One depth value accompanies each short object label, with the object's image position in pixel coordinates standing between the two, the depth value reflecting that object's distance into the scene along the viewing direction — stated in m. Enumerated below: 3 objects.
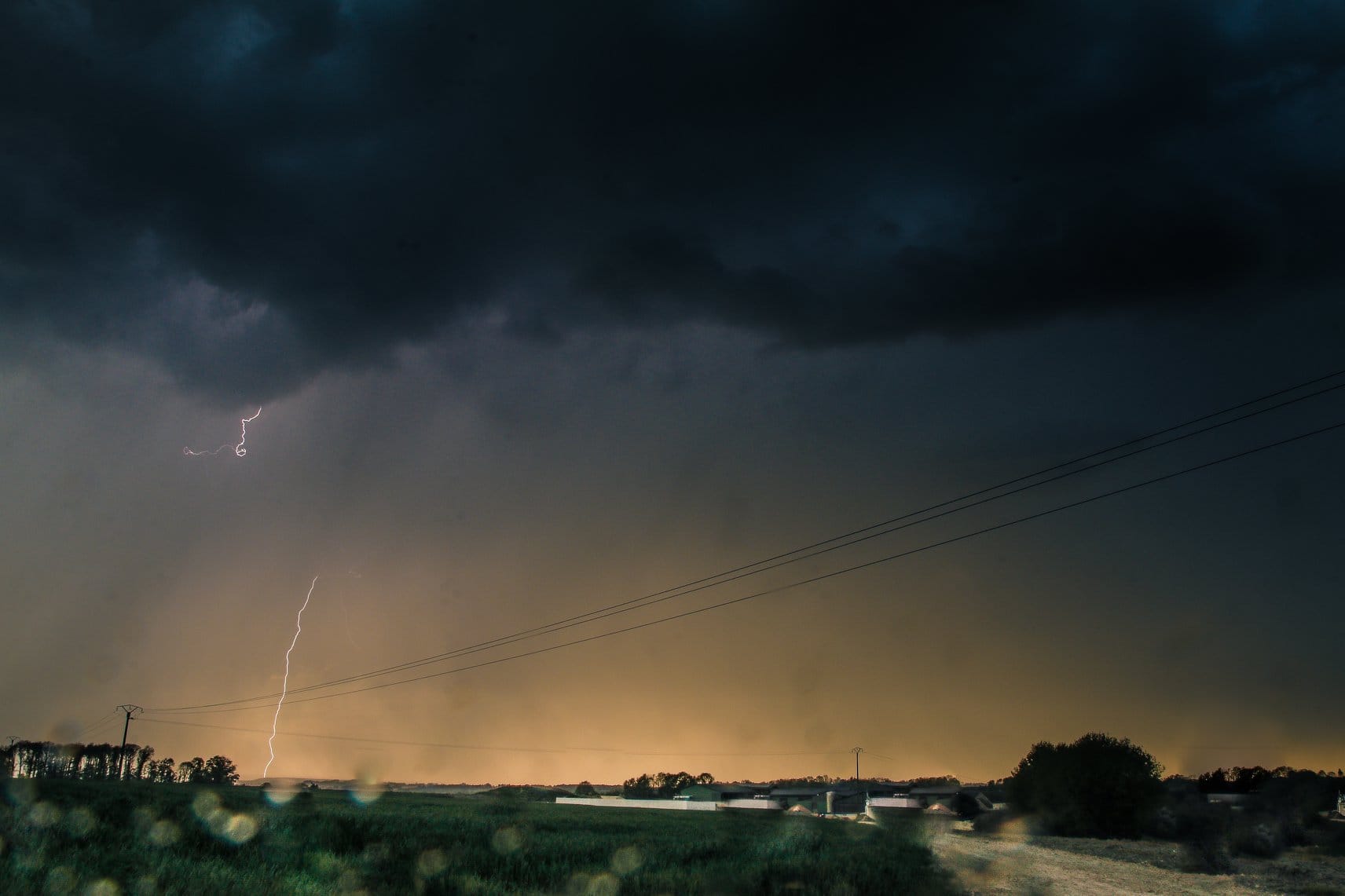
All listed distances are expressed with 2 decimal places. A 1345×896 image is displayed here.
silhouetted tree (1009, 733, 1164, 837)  65.12
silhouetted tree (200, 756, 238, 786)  182.00
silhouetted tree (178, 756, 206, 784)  182.14
